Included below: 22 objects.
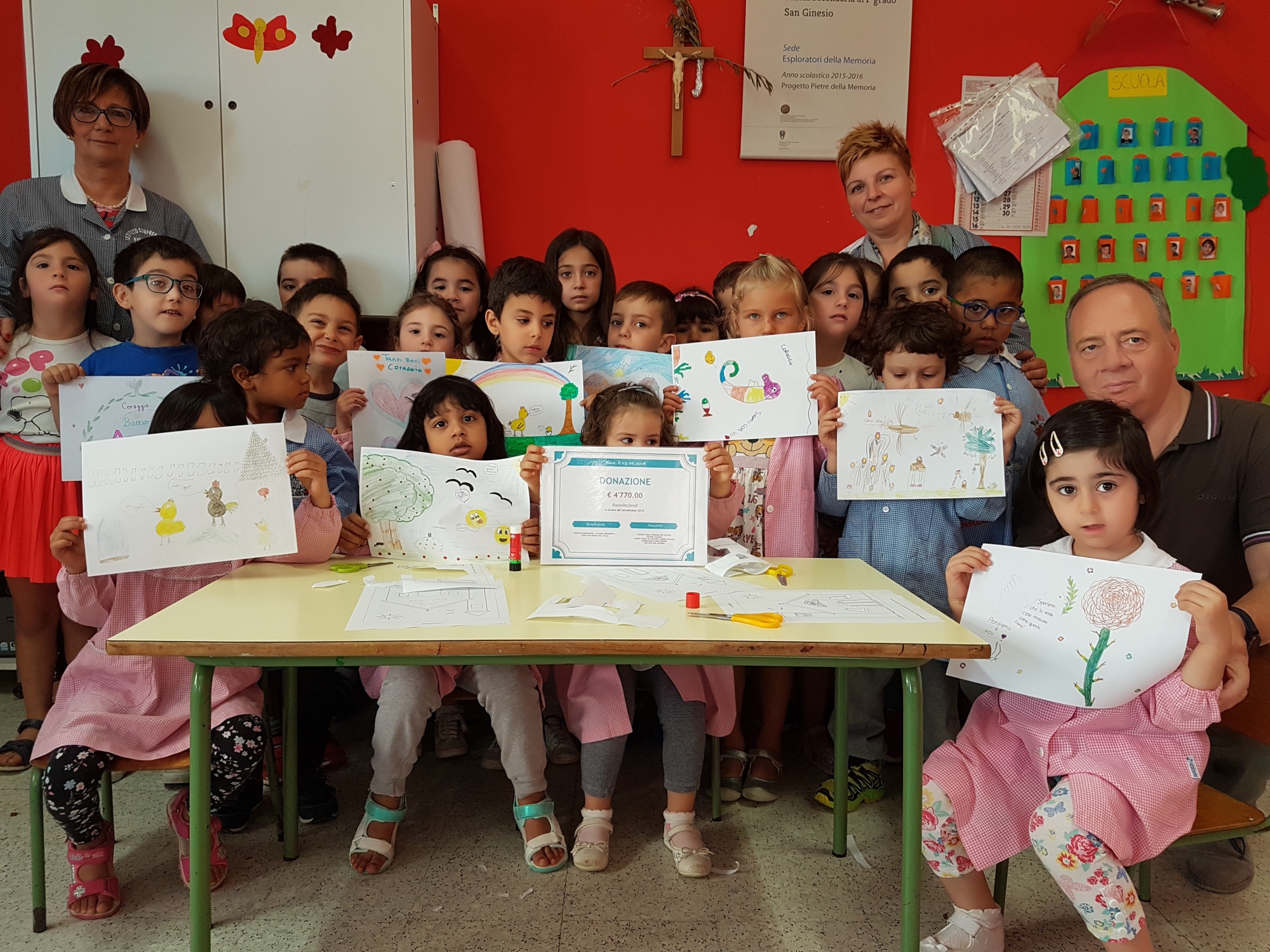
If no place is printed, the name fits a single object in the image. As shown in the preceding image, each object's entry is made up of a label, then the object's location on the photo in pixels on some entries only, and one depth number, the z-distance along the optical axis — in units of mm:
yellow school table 1425
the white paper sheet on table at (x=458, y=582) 1769
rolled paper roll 3557
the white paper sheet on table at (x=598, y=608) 1564
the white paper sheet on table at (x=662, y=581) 1761
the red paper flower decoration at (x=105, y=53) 3166
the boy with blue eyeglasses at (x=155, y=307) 2529
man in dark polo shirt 1956
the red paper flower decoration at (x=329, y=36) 3219
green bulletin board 3877
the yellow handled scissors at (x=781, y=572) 1934
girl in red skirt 2586
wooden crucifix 3736
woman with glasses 2969
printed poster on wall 3756
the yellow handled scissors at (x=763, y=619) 1551
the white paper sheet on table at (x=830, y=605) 1610
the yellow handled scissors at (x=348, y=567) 1916
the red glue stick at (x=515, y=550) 1972
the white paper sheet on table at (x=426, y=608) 1542
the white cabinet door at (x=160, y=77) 3148
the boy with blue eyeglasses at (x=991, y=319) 2383
